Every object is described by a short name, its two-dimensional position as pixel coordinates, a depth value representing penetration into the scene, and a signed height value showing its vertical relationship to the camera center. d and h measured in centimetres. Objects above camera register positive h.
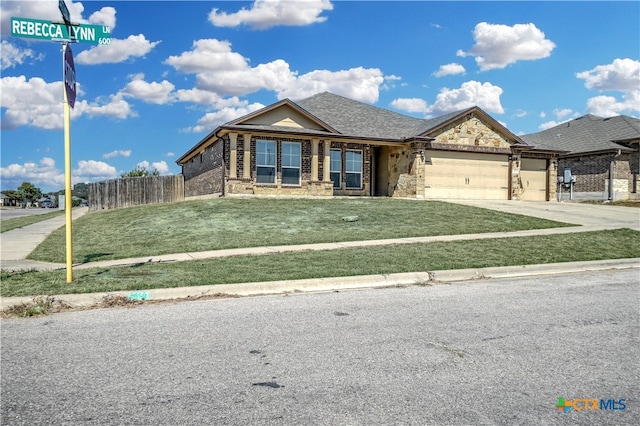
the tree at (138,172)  6797 +314
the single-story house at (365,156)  2344 +209
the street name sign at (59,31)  714 +250
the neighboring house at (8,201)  10250 -142
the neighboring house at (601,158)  3209 +251
